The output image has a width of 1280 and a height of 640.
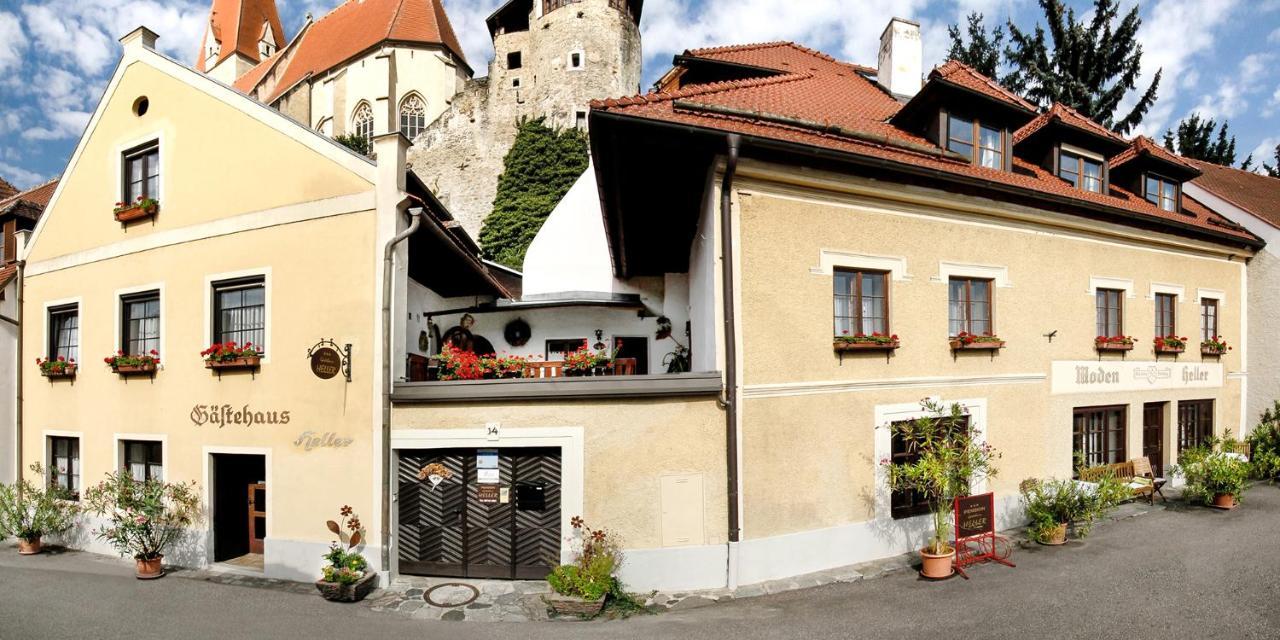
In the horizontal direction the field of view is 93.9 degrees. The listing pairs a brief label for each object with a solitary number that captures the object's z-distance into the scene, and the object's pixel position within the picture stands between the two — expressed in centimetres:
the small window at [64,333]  1161
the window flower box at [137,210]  1018
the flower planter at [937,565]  796
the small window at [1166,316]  1213
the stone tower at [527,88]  3656
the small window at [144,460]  1024
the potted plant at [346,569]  786
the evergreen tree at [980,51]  2839
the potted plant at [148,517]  922
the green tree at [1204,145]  2708
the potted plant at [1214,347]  1269
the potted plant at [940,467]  805
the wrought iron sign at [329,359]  830
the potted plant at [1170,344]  1181
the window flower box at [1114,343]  1095
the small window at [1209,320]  1295
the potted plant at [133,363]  990
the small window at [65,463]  1141
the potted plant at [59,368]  1106
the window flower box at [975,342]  941
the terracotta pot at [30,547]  1088
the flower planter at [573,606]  723
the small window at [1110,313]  1127
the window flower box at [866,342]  859
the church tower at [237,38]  5584
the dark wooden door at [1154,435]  1215
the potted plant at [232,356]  909
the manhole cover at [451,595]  776
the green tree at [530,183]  3262
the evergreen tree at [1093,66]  2431
